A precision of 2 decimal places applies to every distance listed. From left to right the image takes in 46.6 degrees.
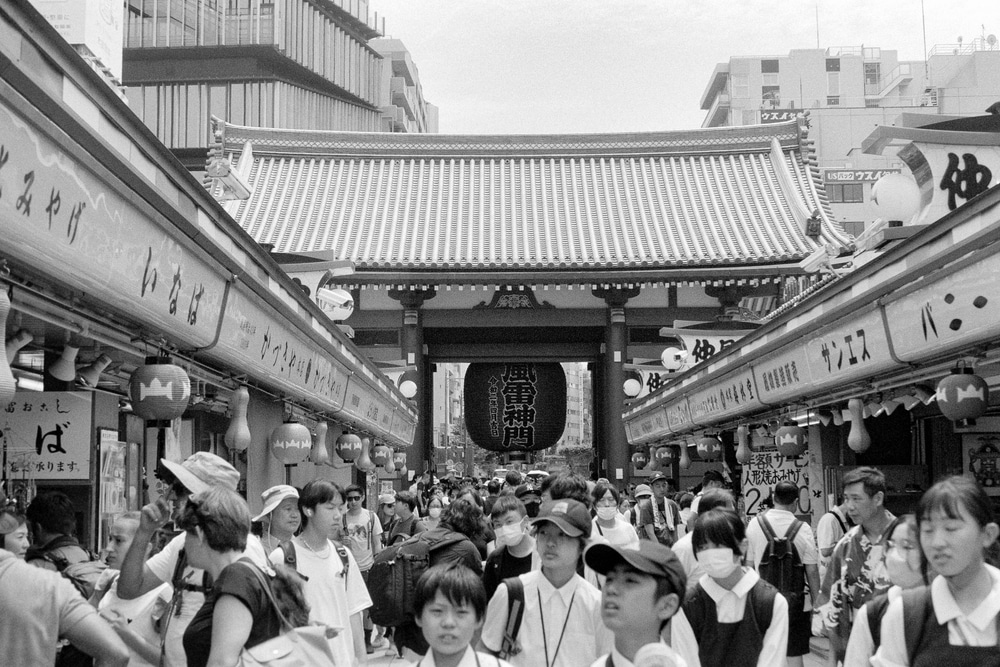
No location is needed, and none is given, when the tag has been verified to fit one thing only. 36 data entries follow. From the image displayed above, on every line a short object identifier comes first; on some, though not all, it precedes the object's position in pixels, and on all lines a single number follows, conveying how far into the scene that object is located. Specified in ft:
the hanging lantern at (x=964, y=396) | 26.76
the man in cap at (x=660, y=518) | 42.42
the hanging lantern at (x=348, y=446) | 52.39
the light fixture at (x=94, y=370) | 24.55
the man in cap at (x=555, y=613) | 15.66
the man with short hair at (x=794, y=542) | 24.16
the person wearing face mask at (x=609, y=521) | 27.84
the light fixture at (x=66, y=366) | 23.17
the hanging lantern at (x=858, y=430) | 36.73
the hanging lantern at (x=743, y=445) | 52.49
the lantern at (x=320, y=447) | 45.88
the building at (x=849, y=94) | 171.83
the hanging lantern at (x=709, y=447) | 58.13
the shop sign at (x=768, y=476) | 47.83
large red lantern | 96.84
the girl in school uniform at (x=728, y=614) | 15.66
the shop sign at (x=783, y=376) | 39.52
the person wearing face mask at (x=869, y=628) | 13.23
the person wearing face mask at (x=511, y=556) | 22.17
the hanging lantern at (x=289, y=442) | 36.86
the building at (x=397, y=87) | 194.80
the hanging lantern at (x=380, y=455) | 62.85
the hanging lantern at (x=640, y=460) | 81.41
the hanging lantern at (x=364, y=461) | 57.31
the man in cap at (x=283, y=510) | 20.70
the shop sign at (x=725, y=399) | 47.44
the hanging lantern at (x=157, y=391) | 23.26
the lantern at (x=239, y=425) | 30.71
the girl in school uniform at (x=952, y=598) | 11.77
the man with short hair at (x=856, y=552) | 22.18
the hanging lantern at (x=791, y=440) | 43.60
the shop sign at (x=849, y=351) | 31.91
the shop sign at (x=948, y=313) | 24.66
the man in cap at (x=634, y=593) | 11.87
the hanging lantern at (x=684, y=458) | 72.70
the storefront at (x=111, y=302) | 16.56
